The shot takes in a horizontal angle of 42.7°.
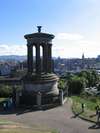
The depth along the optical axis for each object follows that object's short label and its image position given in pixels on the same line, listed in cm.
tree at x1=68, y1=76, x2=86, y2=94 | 2152
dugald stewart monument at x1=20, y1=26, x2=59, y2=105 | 1433
